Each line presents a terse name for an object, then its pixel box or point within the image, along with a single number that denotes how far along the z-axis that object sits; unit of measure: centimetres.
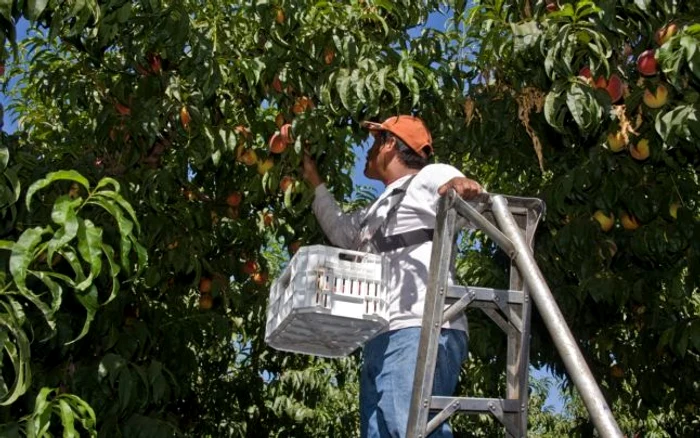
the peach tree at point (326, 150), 382
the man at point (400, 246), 280
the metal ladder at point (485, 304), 240
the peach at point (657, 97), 400
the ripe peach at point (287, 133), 427
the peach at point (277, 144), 425
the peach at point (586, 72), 402
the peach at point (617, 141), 423
